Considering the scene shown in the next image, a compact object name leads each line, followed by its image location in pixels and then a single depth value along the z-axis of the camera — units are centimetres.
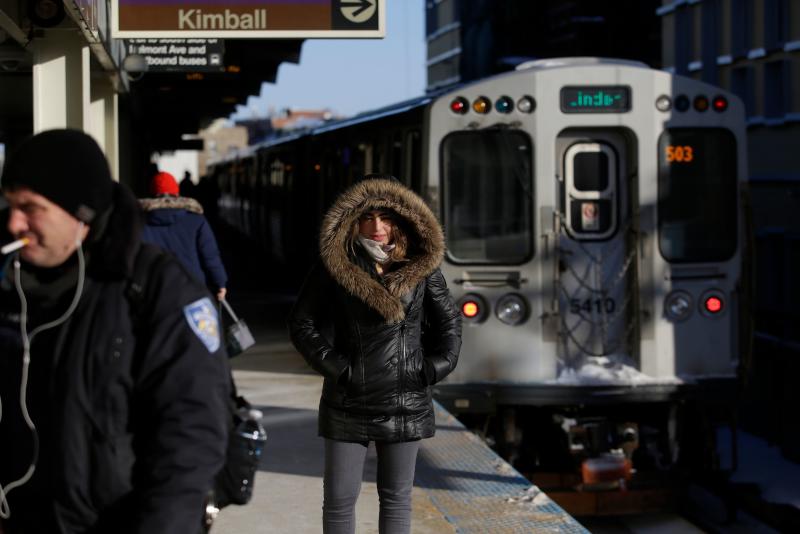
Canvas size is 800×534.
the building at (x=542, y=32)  3831
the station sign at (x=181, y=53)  1136
